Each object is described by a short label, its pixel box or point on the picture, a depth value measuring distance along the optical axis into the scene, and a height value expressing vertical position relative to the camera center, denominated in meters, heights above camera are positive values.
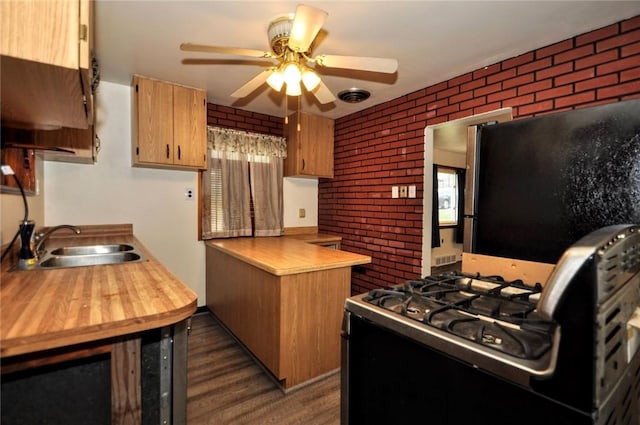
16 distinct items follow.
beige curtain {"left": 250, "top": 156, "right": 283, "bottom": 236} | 3.57 +0.13
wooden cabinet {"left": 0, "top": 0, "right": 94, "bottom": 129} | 0.78 +0.43
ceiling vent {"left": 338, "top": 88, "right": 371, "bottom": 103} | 2.90 +1.12
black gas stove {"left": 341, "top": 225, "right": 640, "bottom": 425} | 0.60 -0.36
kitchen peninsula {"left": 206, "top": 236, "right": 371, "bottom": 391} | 1.96 -0.73
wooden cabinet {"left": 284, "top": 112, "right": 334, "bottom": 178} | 3.61 +0.75
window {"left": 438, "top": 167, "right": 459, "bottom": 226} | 5.45 +0.21
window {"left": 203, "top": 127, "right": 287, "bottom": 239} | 3.29 +0.25
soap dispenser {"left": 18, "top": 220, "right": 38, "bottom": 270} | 1.46 -0.23
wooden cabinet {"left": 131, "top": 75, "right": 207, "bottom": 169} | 2.65 +0.74
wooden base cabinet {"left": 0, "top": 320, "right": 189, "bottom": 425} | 0.93 -0.61
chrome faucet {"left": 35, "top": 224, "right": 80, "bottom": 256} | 1.63 -0.20
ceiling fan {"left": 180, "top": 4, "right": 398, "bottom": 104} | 1.52 +0.84
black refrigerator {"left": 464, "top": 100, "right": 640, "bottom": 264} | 1.14 +0.12
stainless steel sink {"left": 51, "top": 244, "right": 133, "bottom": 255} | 2.08 -0.33
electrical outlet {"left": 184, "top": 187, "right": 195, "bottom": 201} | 3.18 +0.11
